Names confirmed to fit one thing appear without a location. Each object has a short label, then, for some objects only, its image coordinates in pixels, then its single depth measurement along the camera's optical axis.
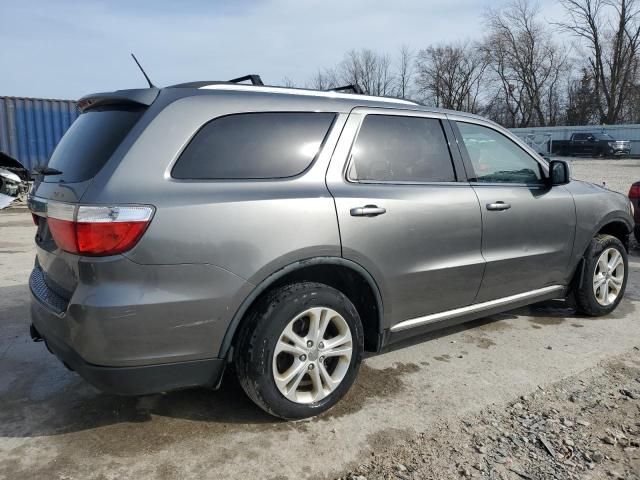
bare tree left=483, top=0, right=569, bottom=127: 56.16
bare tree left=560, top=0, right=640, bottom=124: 48.28
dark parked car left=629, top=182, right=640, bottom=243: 7.43
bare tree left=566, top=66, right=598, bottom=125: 52.90
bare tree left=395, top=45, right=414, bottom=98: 61.31
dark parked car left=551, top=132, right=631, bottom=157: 32.03
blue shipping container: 14.82
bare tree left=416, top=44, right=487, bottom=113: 60.00
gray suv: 2.38
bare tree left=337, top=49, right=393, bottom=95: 59.38
